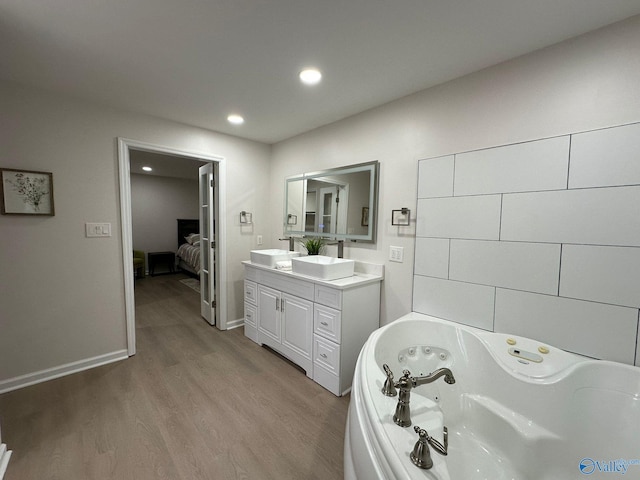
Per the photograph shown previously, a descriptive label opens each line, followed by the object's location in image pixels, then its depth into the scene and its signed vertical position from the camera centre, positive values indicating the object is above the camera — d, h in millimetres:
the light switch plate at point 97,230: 2273 -72
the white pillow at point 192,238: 5981 -349
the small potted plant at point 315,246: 2770 -215
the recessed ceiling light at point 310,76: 1757 +1012
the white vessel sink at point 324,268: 2107 -356
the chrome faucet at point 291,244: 3141 -227
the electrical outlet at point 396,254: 2137 -222
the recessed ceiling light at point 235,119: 2523 +1018
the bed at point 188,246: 5408 -511
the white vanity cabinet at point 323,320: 2006 -783
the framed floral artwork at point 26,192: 1943 +214
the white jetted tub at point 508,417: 972 -830
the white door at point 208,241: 3129 -215
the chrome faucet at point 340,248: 2557 -214
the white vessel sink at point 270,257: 2689 -338
